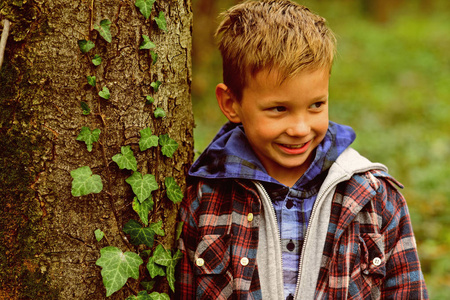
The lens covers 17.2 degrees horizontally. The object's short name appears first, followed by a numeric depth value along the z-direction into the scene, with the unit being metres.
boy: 1.79
